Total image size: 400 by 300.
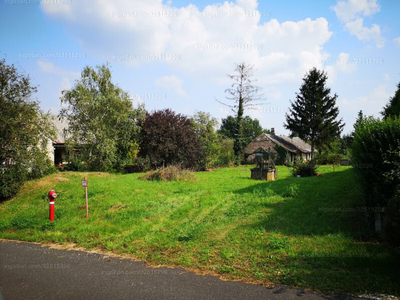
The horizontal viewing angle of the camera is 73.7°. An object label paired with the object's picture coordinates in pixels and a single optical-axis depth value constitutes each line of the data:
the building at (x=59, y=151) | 28.99
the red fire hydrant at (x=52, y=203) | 9.28
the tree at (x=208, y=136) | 29.14
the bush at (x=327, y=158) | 30.21
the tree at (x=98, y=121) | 22.62
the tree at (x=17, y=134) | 13.30
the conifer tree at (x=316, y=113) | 39.38
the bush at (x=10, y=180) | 12.69
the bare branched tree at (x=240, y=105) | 38.03
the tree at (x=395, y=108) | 11.02
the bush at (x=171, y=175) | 15.10
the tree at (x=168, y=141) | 24.00
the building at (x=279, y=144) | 39.19
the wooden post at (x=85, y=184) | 9.41
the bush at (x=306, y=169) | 16.03
